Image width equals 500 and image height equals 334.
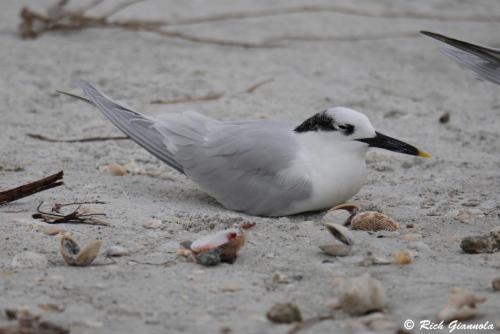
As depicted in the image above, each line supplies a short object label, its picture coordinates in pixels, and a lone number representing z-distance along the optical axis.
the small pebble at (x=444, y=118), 9.89
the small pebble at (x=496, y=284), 5.12
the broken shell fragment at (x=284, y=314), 4.71
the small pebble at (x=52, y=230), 6.27
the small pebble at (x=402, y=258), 5.76
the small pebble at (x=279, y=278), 5.43
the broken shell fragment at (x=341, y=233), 6.07
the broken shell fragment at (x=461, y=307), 4.67
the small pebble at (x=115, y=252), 5.85
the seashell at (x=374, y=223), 6.59
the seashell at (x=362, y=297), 4.82
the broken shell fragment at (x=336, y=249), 5.92
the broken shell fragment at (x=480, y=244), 5.93
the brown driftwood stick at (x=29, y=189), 6.89
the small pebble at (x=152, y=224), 6.56
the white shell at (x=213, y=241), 5.84
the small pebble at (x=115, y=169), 8.14
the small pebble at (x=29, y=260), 5.58
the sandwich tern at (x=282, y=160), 7.20
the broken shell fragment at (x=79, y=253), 5.58
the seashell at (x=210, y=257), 5.71
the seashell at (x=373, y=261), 5.76
